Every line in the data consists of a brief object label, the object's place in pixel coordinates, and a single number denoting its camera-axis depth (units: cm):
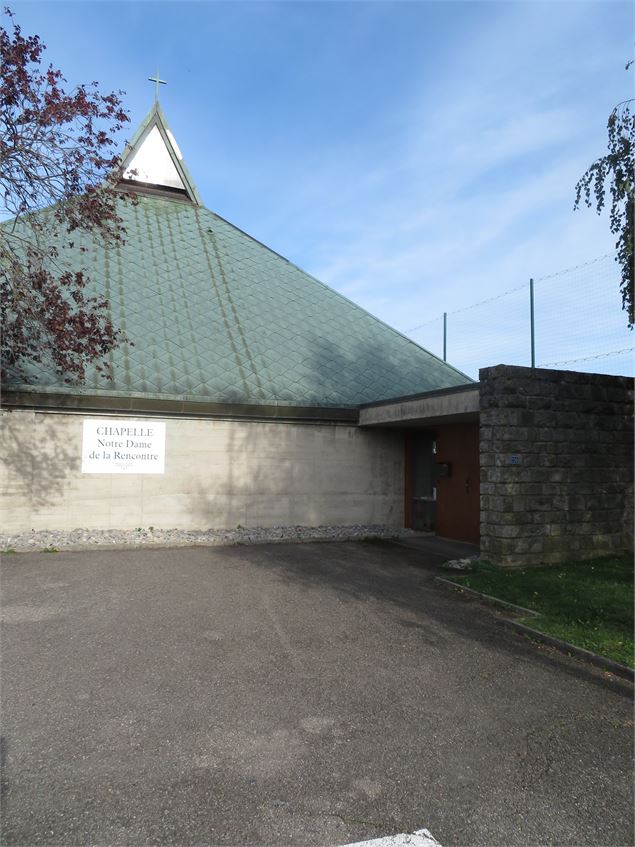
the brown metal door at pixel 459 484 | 1391
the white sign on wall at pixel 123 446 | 1304
